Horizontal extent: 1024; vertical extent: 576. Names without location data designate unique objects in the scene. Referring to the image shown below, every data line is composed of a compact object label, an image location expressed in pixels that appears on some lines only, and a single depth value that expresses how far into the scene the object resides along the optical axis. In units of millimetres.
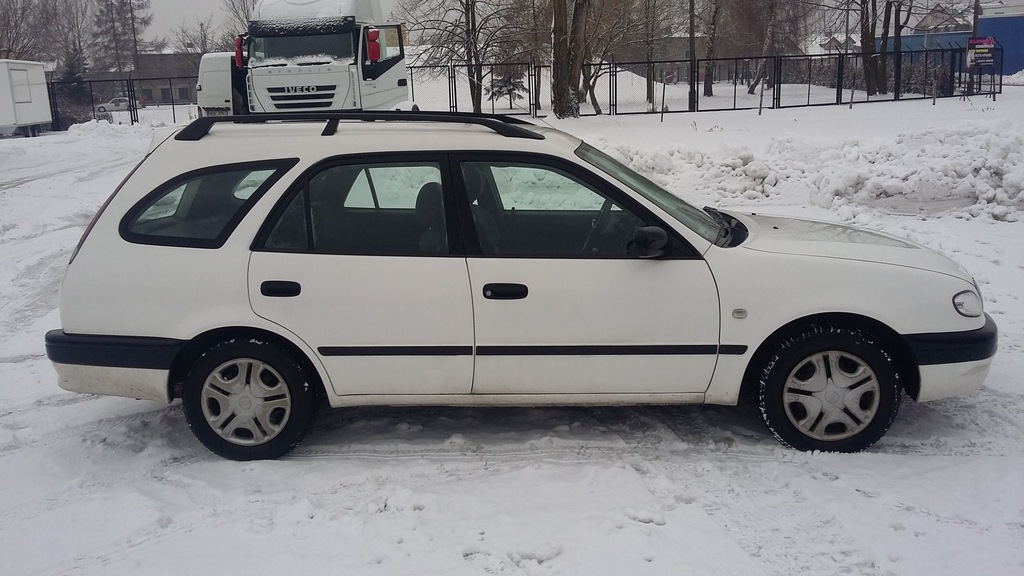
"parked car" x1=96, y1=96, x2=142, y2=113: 41444
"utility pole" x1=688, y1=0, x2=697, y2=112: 26062
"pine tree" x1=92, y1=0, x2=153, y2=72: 69500
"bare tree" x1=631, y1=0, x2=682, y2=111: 29281
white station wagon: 4184
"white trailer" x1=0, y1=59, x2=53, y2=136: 27953
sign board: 26234
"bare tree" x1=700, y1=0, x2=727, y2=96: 37950
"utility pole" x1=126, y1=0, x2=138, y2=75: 68000
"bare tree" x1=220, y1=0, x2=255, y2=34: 51625
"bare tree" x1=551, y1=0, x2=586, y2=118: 22984
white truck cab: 17078
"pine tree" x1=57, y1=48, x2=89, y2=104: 45375
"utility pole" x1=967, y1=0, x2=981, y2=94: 27547
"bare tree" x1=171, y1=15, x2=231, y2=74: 62750
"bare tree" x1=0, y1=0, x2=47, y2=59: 45719
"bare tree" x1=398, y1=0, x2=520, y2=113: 26625
